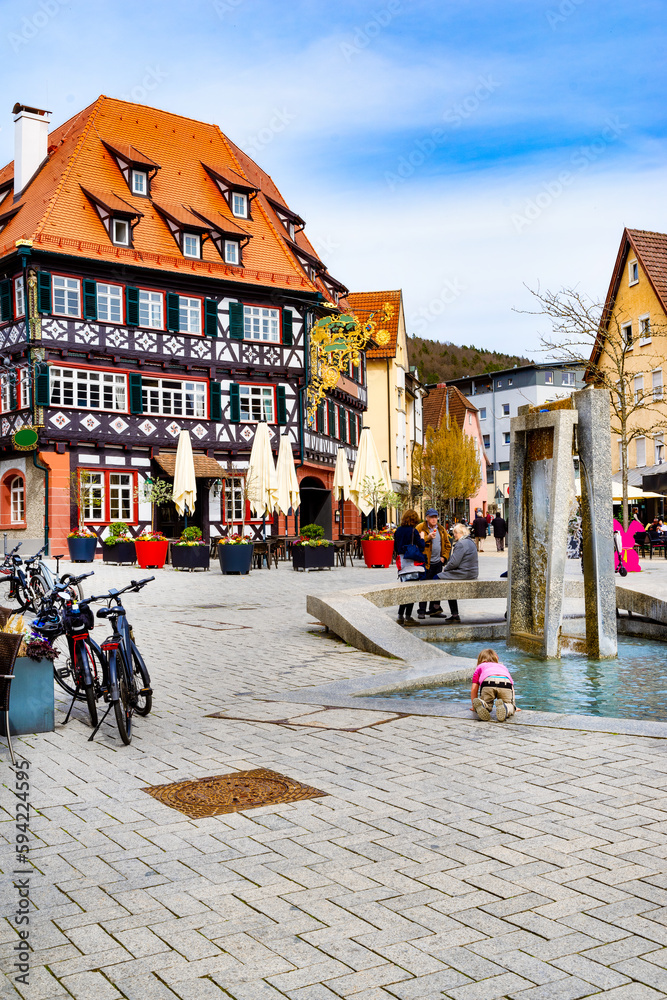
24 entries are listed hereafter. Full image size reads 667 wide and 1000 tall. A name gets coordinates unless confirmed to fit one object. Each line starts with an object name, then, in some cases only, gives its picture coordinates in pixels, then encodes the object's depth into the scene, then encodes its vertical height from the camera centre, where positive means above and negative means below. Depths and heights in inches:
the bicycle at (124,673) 254.2 -36.0
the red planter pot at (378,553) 1072.2 -20.7
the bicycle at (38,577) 562.9 -19.2
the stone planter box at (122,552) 1051.8 -11.5
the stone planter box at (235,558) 920.3 -18.3
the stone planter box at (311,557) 983.0 -20.7
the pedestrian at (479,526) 1438.4 +7.1
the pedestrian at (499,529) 1425.9 +1.9
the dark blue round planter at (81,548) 1066.7 -5.8
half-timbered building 1298.0 +310.6
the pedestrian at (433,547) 556.7 -8.5
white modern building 3275.1 +452.4
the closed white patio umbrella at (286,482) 1102.4 +61.1
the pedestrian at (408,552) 542.2 -10.6
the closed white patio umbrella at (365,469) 1210.0 +79.3
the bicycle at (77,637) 273.6 -27.0
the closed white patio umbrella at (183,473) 1124.5 +75.1
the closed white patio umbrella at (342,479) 1290.6 +73.2
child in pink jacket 269.4 -44.1
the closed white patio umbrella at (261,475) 1075.9 +67.2
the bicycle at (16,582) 547.2 -20.5
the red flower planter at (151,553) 1008.9 -13.1
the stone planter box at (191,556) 953.4 -16.5
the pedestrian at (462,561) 519.8 -15.7
